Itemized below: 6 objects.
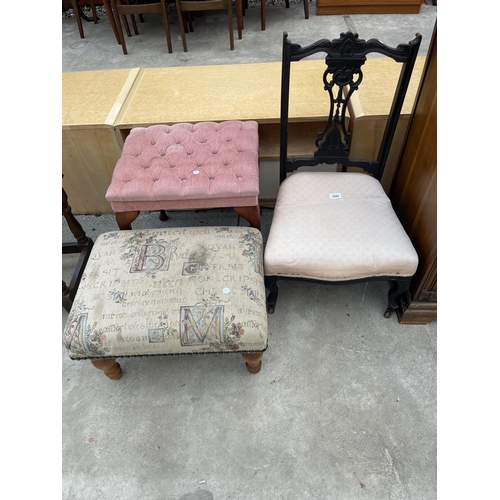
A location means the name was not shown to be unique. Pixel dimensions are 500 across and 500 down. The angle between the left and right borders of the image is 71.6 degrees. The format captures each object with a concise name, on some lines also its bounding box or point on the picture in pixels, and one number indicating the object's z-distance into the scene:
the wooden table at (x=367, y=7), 3.70
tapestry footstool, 1.06
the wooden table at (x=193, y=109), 1.63
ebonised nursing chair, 1.20
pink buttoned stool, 1.34
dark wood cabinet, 1.17
